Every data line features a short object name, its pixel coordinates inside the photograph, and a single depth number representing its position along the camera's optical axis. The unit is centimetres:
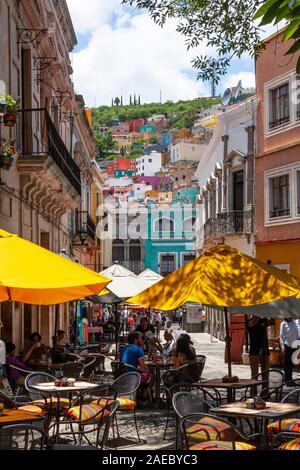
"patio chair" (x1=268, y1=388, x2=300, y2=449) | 714
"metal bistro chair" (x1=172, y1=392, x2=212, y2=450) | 720
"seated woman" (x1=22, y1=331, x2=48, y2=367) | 1270
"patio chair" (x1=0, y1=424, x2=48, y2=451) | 576
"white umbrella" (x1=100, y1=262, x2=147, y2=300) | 1691
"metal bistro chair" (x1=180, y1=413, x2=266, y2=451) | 628
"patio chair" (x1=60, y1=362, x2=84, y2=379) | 1120
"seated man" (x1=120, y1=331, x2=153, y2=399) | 1162
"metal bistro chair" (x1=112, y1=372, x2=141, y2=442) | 956
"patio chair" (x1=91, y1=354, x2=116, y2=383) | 1642
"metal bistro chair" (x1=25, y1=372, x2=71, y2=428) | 856
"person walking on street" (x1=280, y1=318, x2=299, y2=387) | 1554
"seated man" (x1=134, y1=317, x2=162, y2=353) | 1566
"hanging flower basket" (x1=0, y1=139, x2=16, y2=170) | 1251
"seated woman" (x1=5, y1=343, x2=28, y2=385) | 1103
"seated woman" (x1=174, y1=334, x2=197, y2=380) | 1159
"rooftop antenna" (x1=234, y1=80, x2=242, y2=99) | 4729
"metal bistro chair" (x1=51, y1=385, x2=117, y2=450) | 761
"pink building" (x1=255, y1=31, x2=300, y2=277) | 2364
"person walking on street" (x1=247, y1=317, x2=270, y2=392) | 1355
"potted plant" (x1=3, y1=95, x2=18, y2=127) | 1190
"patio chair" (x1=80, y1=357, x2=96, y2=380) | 1284
